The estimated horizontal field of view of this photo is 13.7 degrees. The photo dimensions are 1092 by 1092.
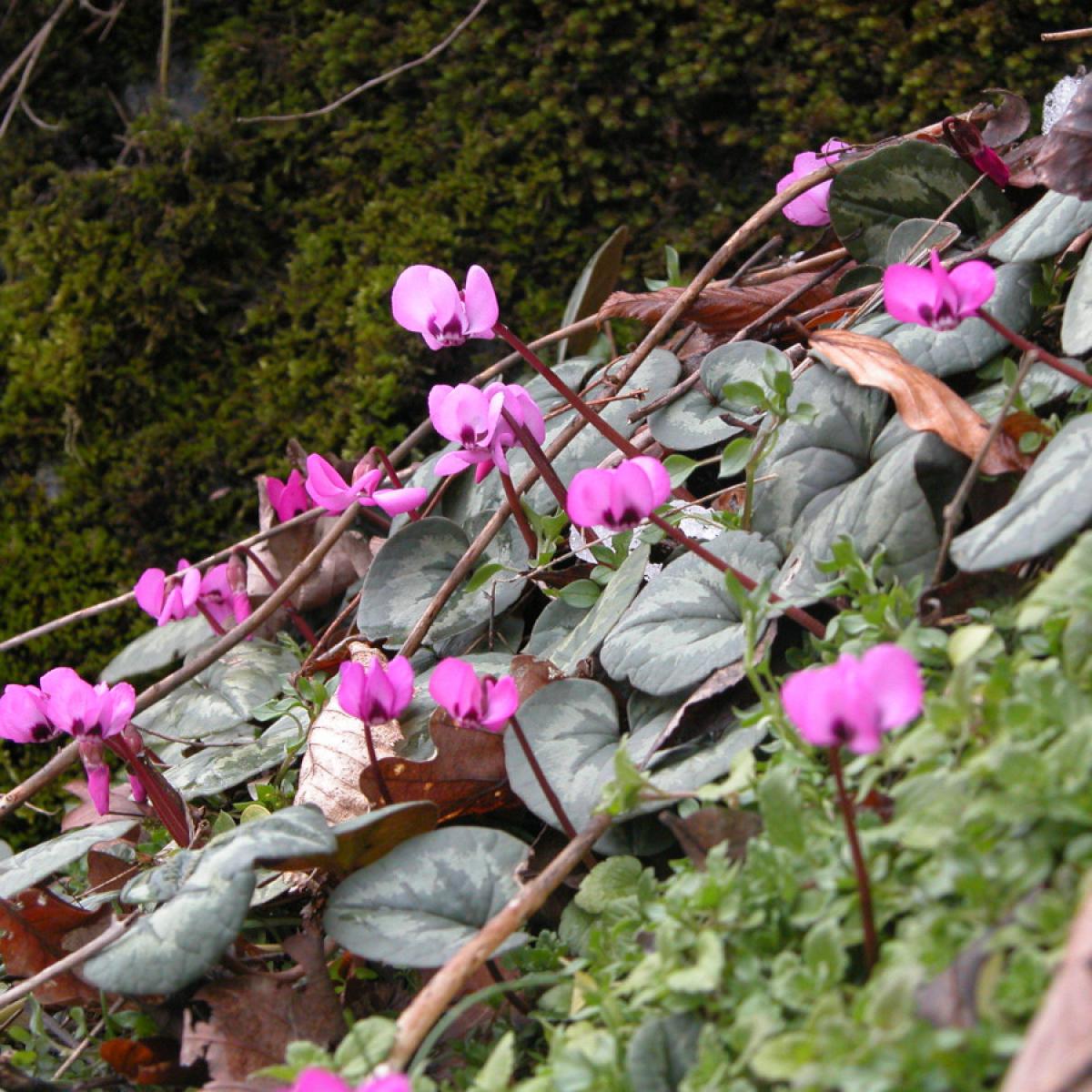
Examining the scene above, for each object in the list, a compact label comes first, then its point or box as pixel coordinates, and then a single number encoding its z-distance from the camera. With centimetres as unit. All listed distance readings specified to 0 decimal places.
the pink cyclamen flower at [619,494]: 86
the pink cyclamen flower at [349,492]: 96
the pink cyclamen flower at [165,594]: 103
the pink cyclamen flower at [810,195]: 101
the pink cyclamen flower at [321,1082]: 79
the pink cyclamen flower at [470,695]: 86
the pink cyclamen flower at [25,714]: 94
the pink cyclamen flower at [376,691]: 89
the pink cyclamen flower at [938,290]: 86
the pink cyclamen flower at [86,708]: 93
